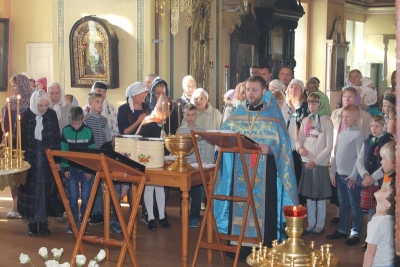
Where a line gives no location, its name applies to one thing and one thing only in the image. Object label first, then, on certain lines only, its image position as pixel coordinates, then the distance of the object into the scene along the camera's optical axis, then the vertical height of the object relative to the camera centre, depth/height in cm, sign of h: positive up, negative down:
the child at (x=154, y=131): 736 -69
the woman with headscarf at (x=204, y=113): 804 -56
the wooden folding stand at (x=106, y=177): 467 -79
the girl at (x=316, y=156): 712 -91
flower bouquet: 280 -80
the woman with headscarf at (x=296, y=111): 777 -53
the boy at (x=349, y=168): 684 -99
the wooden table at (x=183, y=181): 560 -92
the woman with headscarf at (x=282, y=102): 799 -43
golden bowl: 575 -66
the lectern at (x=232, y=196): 533 -93
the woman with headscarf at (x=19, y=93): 744 -32
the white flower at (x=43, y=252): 306 -79
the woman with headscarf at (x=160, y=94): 818 -35
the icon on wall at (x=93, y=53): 1101 +15
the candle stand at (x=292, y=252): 276 -72
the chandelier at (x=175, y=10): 1048 +78
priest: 593 -88
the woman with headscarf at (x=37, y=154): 696 -88
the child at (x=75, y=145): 707 -80
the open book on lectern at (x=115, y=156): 473 -60
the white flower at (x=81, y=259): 294 -80
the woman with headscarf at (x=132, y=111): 767 -52
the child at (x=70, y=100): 884 -45
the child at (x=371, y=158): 639 -85
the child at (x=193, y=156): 734 -97
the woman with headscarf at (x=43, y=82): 1094 -30
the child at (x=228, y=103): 818 -47
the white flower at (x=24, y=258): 302 -81
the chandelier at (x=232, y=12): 1237 +87
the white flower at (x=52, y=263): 278 -77
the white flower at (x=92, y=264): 290 -80
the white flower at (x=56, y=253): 310 -82
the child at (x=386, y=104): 632 -37
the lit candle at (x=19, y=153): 492 -61
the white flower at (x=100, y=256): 308 -82
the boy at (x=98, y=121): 736 -59
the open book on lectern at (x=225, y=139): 524 -56
